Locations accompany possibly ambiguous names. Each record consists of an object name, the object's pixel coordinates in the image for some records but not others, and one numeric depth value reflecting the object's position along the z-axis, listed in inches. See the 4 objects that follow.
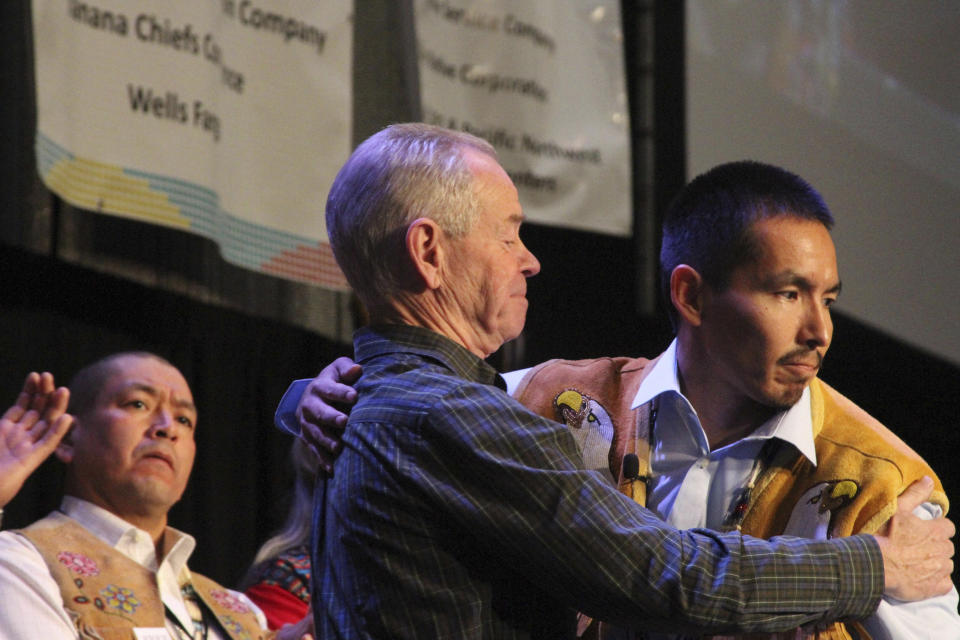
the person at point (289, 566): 274.2
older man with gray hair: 123.4
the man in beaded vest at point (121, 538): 219.1
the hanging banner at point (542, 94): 342.6
